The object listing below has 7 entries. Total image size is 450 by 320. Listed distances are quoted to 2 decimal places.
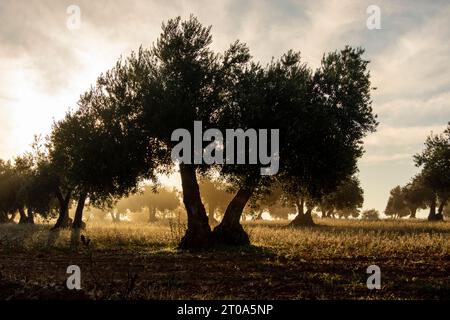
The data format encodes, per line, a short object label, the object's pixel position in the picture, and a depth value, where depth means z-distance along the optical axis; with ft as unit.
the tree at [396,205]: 458.09
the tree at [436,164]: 177.99
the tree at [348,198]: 248.79
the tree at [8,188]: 252.83
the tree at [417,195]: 341.41
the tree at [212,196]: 335.88
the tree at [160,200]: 453.17
